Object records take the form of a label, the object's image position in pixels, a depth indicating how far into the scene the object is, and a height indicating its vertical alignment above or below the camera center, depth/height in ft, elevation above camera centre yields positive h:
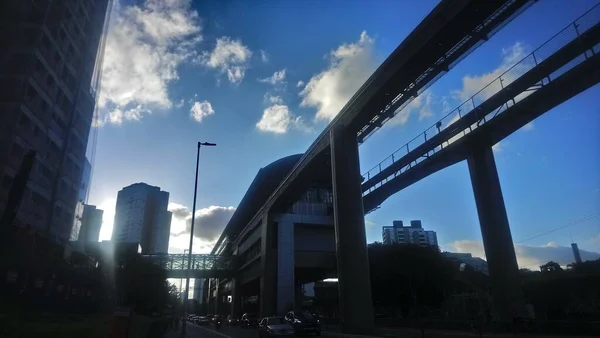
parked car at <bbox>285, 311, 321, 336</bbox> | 105.60 -4.30
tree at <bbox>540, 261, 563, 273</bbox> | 224.45 +21.44
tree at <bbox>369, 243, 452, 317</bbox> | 158.71 +11.48
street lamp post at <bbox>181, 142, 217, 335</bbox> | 111.38 +23.25
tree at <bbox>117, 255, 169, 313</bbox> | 156.15 +11.65
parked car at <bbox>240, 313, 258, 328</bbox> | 178.29 -5.52
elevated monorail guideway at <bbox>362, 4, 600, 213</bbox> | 84.17 +48.16
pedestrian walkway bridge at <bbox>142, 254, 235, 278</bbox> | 229.04 +27.20
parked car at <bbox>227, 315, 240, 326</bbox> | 216.74 -6.51
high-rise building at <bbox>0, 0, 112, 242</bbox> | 159.63 +98.70
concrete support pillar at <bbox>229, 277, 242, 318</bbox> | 253.85 +6.11
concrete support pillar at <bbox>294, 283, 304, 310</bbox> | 228.67 +7.93
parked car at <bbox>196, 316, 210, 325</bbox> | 240.53 -6.66
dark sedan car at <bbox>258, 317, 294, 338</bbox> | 86.12 -4.25
